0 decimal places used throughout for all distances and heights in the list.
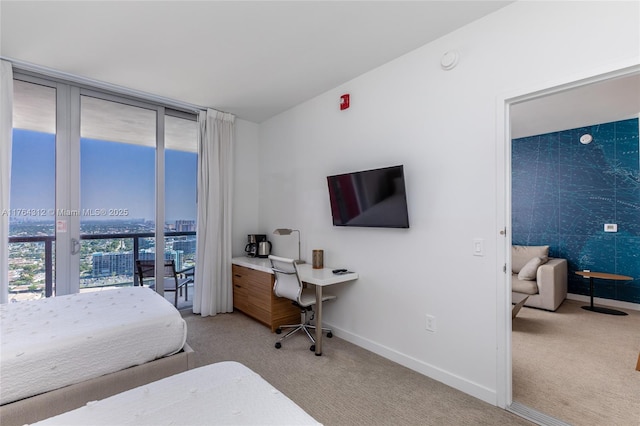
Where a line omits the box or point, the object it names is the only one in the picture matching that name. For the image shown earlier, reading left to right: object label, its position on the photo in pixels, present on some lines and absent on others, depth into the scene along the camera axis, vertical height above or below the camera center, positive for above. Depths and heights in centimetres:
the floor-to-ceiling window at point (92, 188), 312 +34
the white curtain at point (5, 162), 280 +52
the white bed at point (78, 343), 163 -78
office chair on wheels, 301 -78
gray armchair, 419 -93
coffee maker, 443 -40
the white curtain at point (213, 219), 405 -4
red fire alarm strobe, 329 +126
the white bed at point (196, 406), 108 -75
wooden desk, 295 -93
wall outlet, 253 -93
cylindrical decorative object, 347 -51
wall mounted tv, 269 +17
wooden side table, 410 -90
